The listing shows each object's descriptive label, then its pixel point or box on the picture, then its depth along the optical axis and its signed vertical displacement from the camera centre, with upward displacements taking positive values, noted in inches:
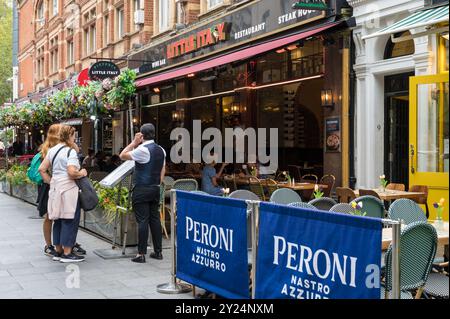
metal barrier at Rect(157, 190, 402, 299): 156.2 -29.9
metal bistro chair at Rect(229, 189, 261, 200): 305.1 -20.5
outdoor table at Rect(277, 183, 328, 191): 458.1 -24.8
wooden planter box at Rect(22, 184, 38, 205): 611.7 -40.2
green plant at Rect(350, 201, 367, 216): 238.1 -21.8
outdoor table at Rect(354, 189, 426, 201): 377.1 -26.3
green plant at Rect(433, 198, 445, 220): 244.4 -23.3
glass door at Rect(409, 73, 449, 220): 355.9 +12.4
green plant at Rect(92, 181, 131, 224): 370.0 -28.3
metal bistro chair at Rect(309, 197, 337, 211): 277.5 -23.1
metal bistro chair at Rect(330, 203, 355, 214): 253.7 -23.1
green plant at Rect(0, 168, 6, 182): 778.5 -25.9
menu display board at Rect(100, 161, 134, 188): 319.8 -10.8
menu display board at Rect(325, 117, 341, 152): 481.1 +15.9
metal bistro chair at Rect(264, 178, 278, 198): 457.7 -23.6
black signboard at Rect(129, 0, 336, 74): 536.7 +130.5
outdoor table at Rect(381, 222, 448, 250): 209.5 -30.3
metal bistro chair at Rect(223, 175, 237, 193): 536.4 -25.2
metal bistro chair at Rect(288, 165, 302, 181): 675.4 -20.0
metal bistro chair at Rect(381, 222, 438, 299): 176.2 -30.9
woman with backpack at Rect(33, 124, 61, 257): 326.6 -24.2
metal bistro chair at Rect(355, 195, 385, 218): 281.7 -24.9
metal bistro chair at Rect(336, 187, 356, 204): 377.6 -25.8
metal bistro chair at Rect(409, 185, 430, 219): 382.6 -26.3
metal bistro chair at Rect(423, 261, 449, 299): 189.8 -44.1
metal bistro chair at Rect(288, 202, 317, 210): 243.3 -20.9
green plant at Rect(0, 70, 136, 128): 456.4 +51.4
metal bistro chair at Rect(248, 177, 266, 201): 449.8 -25.9
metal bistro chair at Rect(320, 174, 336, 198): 470.6 -23.0
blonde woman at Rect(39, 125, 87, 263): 310.3 -17.5
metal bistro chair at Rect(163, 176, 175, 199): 440.8 -22.5
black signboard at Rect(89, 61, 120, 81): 663.2 +94.2
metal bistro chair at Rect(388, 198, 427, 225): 260.7 -25.3
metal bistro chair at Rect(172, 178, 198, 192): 414.0 -20.8
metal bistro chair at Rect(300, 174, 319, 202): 488.6 -32.6
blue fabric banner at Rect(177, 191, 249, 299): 203.9 -32.4
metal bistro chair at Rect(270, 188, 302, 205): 306.2 -21.7
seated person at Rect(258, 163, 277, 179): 584.4 -17.8
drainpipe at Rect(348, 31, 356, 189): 474.3 +31.3
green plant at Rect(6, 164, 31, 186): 656.7 -23.3
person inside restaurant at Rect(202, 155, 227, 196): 442.0 -19.8
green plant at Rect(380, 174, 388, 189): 394.9 -19.3
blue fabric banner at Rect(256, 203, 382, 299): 153.8 -28.1
